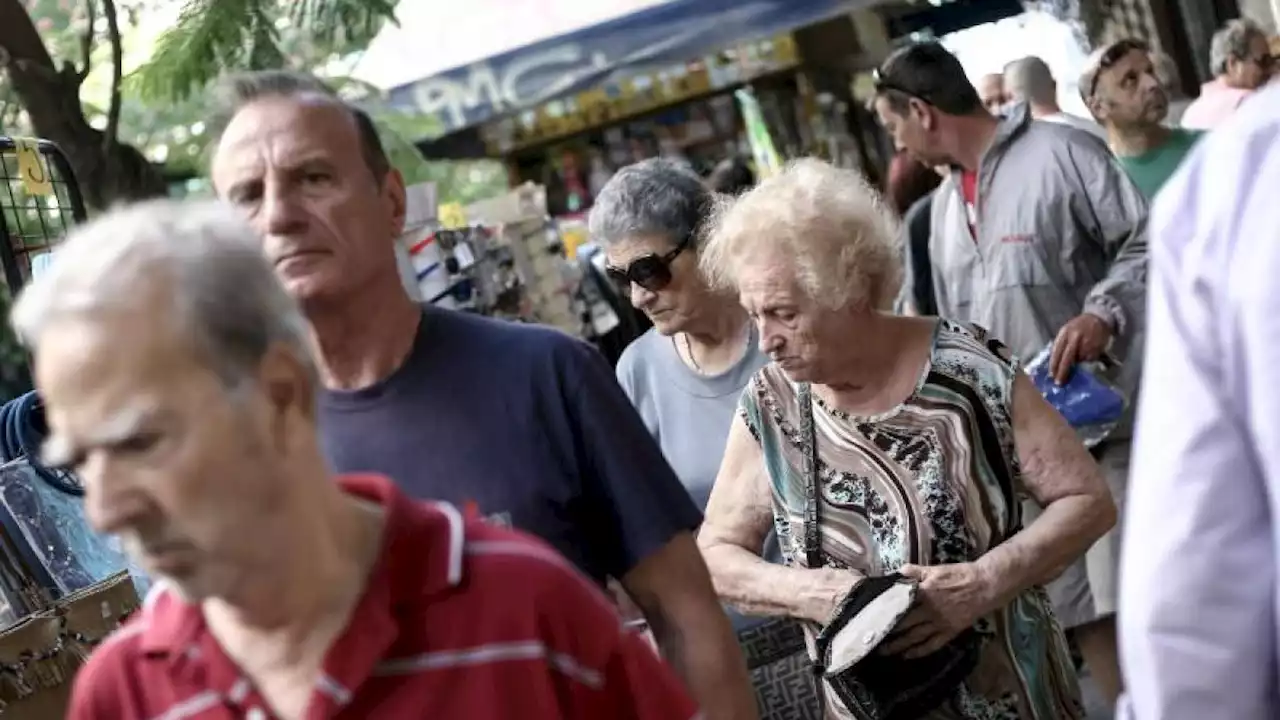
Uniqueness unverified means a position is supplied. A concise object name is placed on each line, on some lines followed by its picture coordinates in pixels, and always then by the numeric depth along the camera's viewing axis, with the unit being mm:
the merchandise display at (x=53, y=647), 2945
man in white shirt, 1540
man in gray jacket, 4734
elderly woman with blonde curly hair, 3152
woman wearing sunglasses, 4012
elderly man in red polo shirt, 1578
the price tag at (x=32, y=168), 3867
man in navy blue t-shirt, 2400
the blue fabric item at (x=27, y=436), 3268
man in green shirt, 6418
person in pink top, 8523
